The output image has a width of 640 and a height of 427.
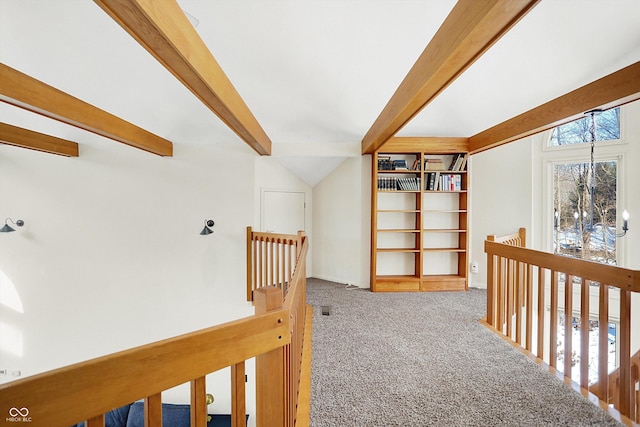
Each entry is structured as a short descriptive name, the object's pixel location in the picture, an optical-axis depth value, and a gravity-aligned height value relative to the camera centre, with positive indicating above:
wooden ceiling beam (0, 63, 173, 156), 1.86 +0.89
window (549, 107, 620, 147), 3.37 +1.11
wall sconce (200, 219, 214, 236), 3.79 -0.20
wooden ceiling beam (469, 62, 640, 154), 1.81 +0.90
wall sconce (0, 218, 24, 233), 3.55 -0.16
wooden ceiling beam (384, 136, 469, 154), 3.66 +0.96
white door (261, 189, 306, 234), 4.15 +0.04
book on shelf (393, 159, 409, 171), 3.75 +0.70
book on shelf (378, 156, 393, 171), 3.74 +0.69
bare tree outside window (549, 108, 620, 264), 3.39 +0.20
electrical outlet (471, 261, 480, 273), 3.96 -0.80
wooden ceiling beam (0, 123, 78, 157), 2.88 +0.88
